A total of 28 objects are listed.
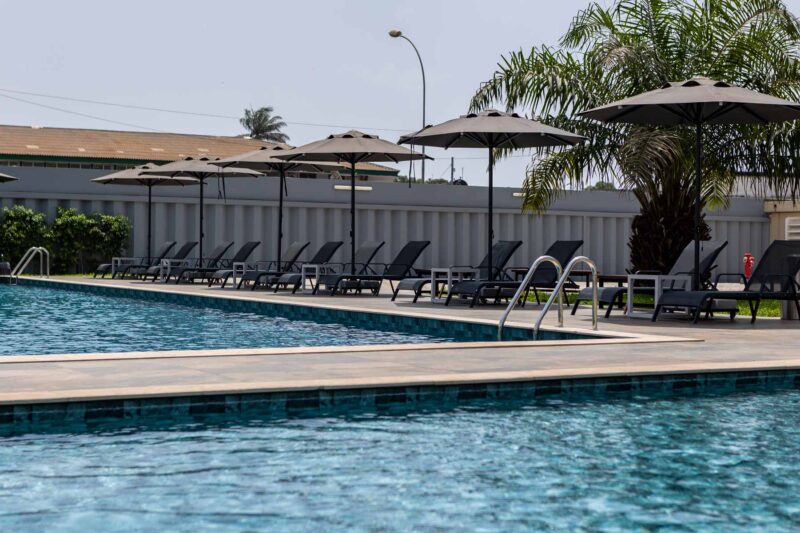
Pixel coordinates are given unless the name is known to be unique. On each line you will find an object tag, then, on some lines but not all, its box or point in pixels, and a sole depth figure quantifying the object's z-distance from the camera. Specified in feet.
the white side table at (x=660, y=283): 38.55
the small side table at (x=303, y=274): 54.29
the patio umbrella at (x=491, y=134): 43.96
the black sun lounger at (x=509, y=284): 43.88
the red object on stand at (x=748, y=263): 82.14
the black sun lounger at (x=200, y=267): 66.23
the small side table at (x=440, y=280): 46.47
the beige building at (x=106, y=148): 147.64
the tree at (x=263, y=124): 277.03
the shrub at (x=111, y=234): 77.51
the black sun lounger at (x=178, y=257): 69.82
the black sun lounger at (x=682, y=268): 38.65
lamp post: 106.93
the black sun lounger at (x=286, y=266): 57.72
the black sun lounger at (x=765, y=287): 35.40
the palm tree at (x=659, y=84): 50.37
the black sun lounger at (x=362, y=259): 52.70
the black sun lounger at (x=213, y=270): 63.75
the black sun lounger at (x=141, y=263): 72.23
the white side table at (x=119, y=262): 73.41
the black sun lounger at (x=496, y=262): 48.14
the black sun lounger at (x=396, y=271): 53.11
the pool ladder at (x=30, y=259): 70.33
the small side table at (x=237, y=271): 60.80
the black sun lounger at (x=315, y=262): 54.54
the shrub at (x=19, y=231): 75.10
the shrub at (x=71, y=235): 76.59
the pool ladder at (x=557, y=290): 31.01
